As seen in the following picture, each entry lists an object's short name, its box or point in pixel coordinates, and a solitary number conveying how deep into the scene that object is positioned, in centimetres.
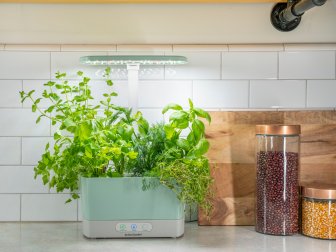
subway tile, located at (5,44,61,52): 158
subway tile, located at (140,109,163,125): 160
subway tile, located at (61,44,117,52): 159
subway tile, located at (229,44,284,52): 160
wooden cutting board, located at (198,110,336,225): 152
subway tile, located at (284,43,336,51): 161
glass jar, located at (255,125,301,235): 137
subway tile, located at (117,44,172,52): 158
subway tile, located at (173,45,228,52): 159
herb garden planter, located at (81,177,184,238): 134
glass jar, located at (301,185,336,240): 135
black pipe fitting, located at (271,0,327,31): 137
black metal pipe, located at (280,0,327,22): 126
